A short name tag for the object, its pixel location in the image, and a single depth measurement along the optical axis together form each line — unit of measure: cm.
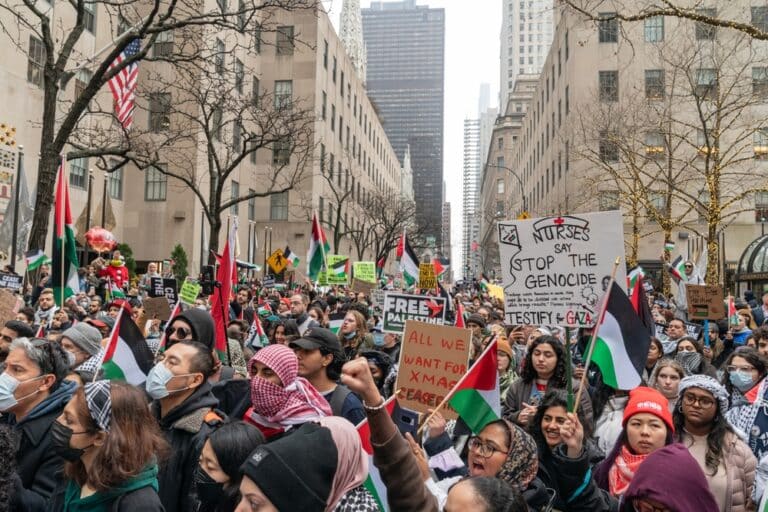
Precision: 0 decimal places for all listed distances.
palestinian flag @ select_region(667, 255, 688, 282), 1557
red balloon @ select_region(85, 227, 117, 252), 1970
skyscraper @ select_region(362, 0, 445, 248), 6680
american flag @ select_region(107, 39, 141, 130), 1838
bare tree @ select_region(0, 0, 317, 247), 1205
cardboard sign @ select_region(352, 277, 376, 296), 1738
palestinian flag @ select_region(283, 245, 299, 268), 2243
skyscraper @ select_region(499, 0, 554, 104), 15038
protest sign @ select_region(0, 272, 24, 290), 1045
